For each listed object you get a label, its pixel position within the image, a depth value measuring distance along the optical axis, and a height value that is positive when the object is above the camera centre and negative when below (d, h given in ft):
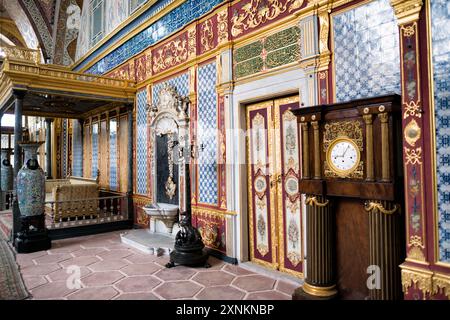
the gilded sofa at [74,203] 23.49 -2.76
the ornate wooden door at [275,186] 12.97 -1.02
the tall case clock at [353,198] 7.94 -1.04
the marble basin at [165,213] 18.56 -2.89
